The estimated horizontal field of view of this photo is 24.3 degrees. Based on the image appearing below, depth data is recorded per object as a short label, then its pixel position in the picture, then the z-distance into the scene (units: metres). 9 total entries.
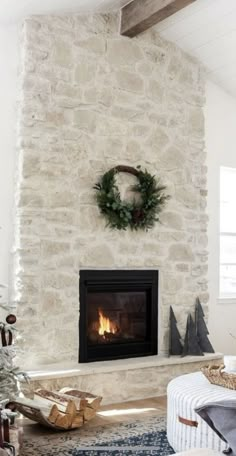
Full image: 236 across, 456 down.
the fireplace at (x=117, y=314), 5.03
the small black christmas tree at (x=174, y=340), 5.45
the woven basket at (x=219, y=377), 3.50
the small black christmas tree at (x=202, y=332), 5.65
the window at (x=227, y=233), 6.34
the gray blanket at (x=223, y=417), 2.15
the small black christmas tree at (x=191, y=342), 5.48
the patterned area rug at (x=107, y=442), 3.58
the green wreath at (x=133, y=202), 5.05
